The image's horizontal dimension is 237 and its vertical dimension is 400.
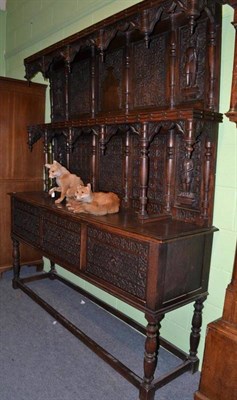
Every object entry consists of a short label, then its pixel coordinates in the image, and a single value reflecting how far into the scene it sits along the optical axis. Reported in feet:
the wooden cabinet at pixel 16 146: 10.86
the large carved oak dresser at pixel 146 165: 5.84
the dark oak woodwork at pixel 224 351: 5.11
